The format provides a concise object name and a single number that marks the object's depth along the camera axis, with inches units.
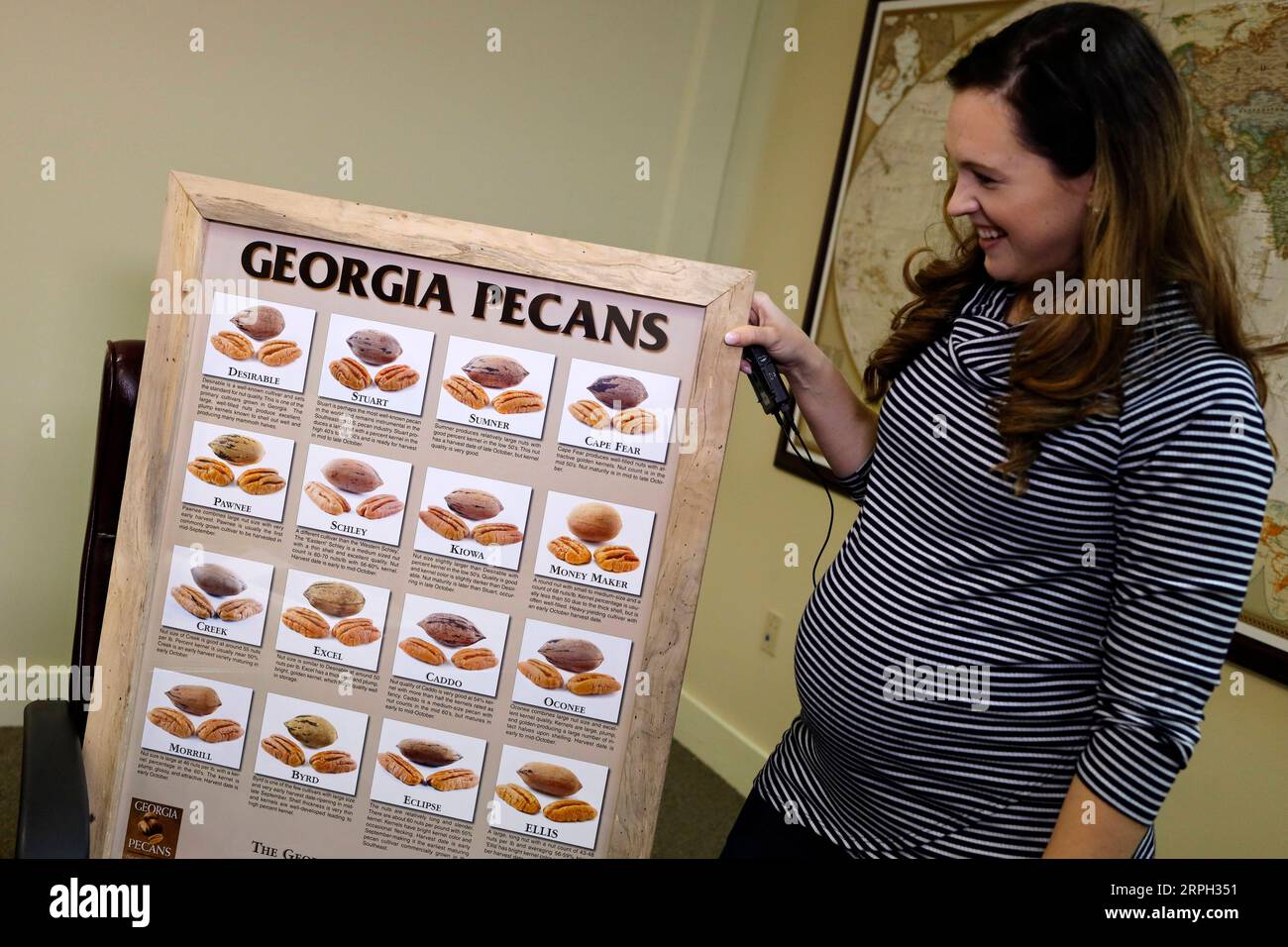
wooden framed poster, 50.6
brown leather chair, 44.4
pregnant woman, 37.2
